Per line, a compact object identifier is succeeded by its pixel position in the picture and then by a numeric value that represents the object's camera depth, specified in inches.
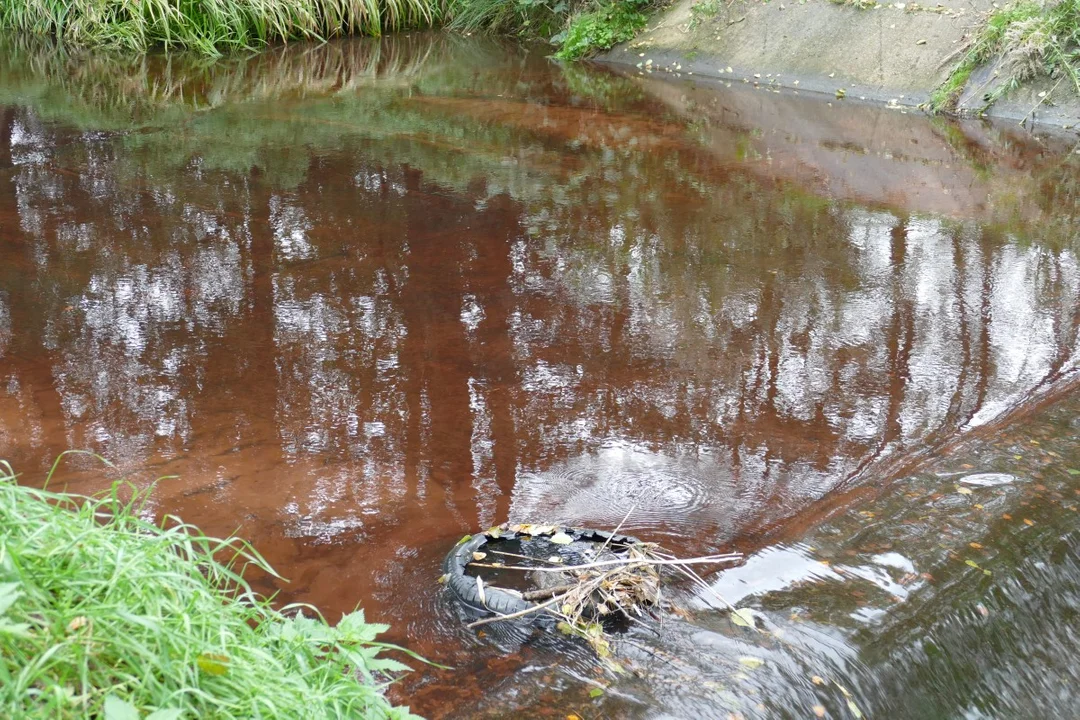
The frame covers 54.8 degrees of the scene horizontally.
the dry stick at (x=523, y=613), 115.8
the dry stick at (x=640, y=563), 118.0
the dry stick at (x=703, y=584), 120.3
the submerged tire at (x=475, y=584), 119.5
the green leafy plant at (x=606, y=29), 518.9
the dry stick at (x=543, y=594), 118.9
